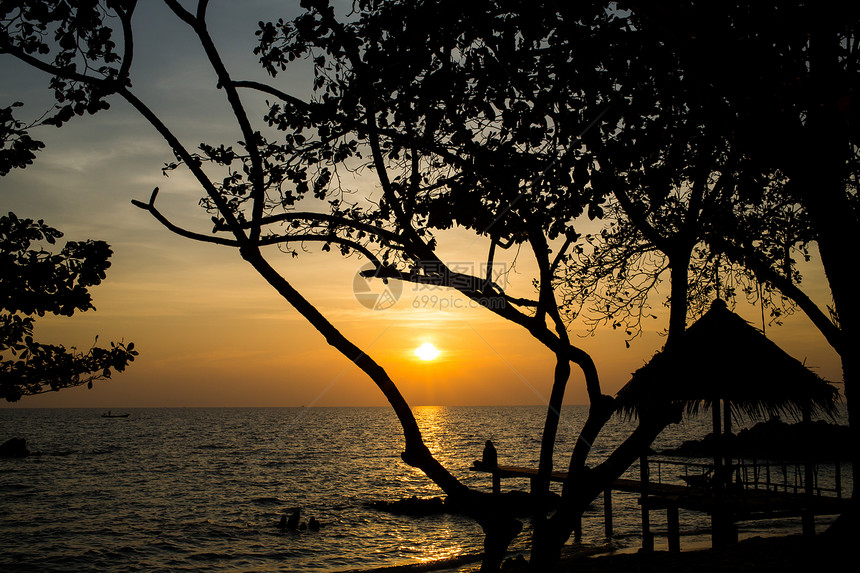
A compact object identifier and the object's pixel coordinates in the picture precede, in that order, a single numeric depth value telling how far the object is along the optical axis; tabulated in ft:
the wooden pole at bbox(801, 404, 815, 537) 42.73
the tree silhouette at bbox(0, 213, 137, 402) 22.97
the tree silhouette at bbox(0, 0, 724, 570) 20.15
